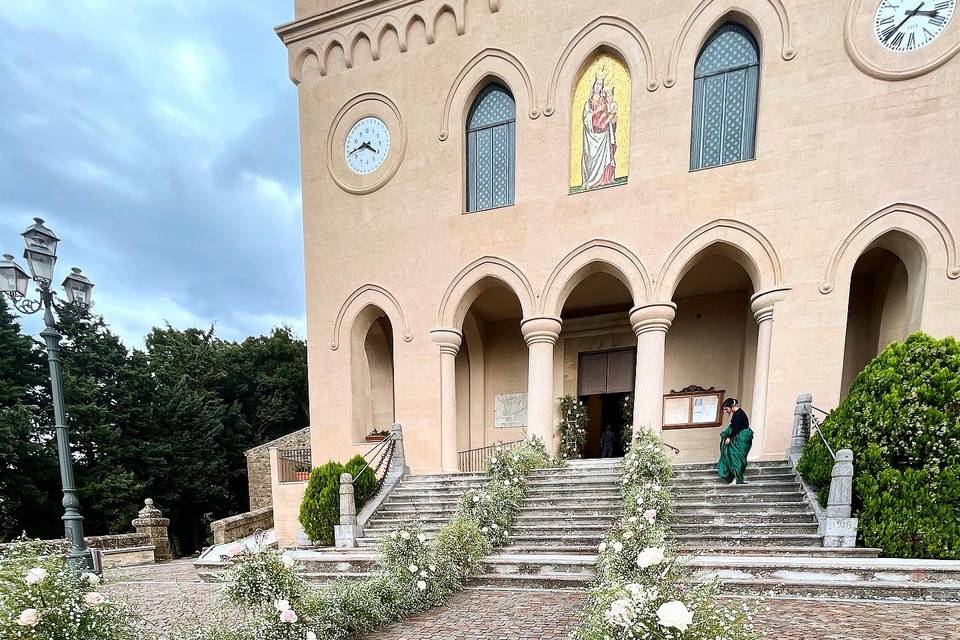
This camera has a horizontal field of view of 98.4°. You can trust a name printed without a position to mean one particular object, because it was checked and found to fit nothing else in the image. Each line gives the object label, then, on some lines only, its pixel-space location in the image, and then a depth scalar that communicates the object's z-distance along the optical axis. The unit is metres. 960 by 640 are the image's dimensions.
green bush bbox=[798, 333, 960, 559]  4.77
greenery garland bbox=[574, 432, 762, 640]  2.02
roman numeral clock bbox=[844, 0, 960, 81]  7.07
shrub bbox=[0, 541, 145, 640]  2.82
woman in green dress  6.63
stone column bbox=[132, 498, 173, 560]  11.23
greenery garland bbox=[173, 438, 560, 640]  3.54
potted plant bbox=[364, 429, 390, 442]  10.40
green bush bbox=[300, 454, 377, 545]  7.73
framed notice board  10.08
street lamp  5.31
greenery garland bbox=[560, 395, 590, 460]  11.20
